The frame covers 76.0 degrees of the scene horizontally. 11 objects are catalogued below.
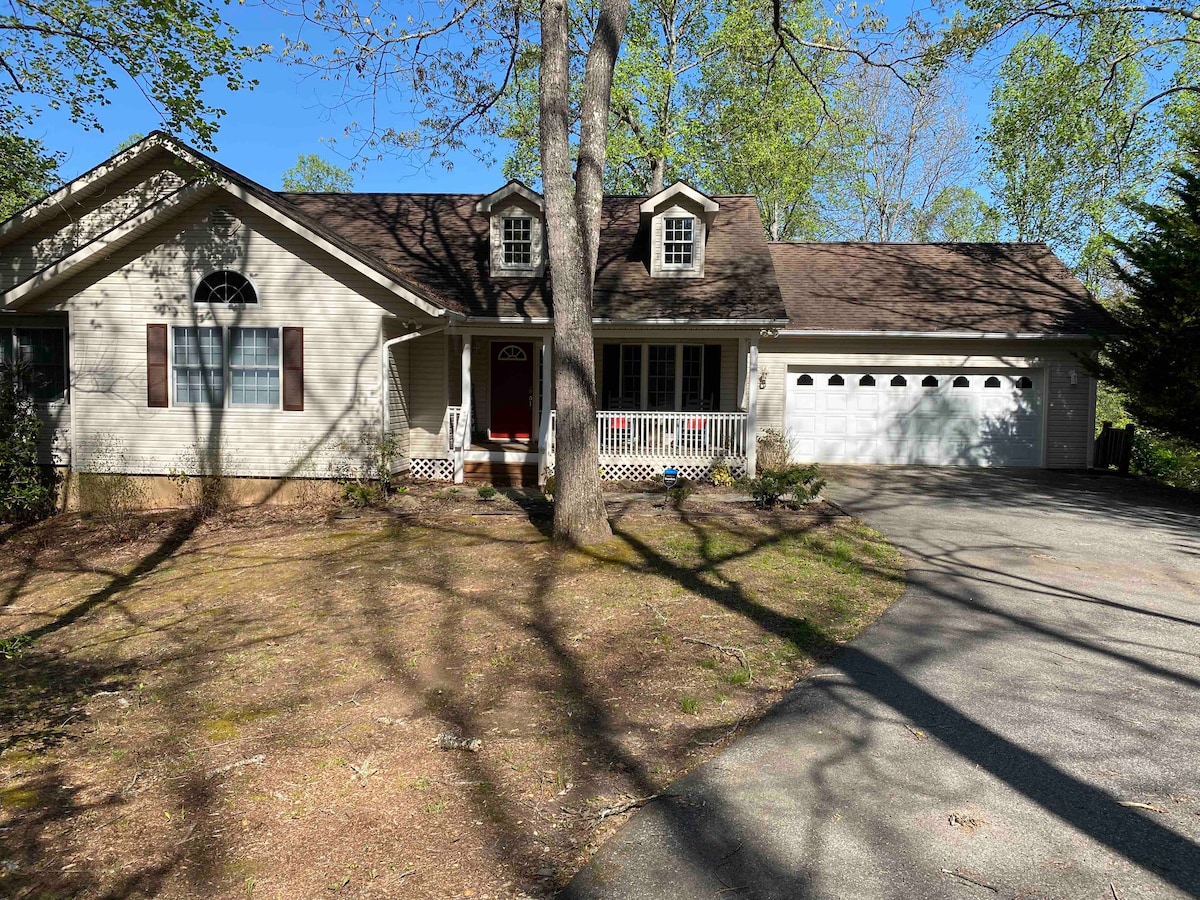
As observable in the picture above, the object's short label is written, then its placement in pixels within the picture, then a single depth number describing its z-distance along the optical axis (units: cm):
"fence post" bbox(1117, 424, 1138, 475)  1655
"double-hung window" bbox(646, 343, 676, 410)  1678
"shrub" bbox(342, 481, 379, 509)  1227
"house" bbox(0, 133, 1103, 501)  1277
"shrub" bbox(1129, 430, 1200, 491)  1396
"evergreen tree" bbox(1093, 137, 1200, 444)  1295
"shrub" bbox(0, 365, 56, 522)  1188
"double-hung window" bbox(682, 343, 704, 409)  1677
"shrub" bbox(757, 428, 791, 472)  1636
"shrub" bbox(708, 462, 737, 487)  1394
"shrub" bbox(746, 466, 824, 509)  1157
